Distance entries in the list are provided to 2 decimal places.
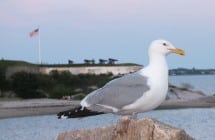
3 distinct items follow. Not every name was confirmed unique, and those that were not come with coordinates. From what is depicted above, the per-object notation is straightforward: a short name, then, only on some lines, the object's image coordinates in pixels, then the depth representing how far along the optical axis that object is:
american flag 77.06
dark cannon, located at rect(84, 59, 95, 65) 92.44
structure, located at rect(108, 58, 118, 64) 93.25
